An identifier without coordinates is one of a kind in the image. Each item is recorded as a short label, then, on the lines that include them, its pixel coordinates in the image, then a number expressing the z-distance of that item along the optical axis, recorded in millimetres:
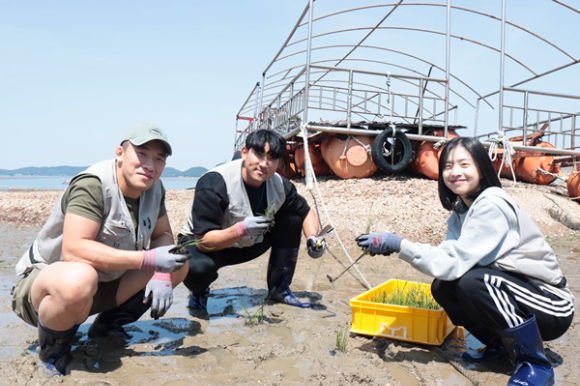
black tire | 8297
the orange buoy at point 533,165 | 9930
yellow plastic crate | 2656
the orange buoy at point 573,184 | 8992
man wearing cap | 2172
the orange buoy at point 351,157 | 8648
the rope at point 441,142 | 8146
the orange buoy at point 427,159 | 8742
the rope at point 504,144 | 7708
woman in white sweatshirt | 2178
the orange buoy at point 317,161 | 9719
